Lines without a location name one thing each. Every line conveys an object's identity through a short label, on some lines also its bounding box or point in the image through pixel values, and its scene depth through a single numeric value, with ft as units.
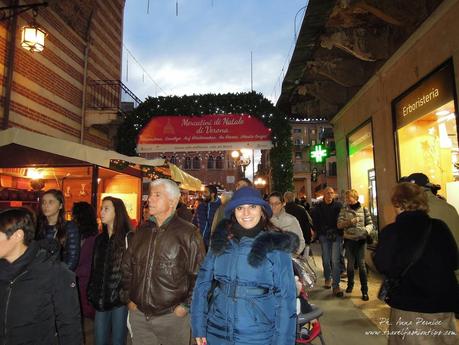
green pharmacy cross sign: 45.57
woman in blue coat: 7.20
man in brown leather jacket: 9.30
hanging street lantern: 25.49
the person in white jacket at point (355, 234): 21.30
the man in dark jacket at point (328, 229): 23.29
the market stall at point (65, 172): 19.12
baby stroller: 10.73
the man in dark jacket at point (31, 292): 6.92
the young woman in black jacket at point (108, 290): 10.48
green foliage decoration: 33.71
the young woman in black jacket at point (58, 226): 12.73
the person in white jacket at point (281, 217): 19.06
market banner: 34.09
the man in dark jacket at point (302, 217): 24.61
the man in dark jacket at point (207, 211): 22.84
